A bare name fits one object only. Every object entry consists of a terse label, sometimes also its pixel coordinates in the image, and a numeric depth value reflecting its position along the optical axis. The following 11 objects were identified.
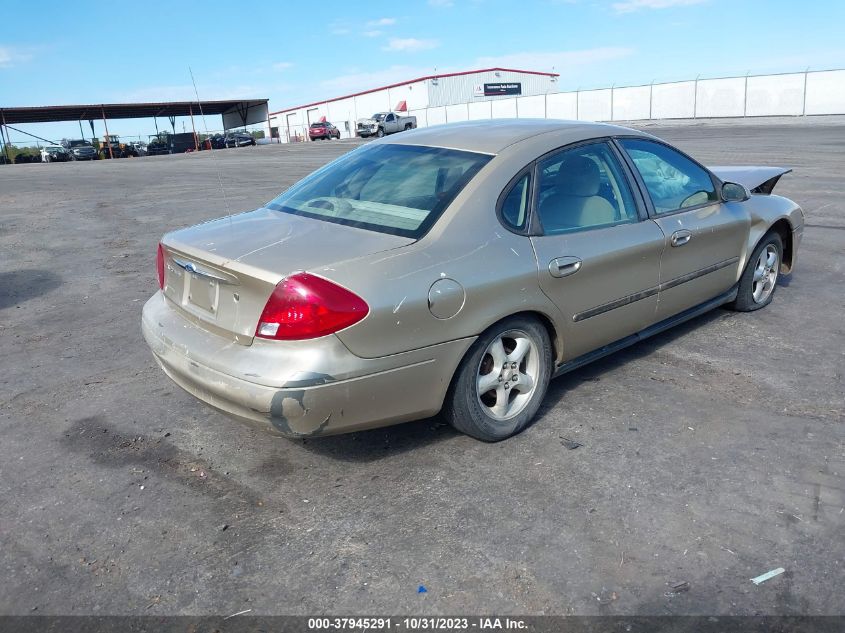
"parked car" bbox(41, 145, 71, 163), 45.19
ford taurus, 3.03
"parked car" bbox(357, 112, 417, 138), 47.94
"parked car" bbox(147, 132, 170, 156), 51.22
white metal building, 62.09
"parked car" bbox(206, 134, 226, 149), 50.44
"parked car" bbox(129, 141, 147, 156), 51.47
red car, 53.03
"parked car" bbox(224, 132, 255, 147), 49.16
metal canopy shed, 47.34
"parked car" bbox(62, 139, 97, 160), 46.09
